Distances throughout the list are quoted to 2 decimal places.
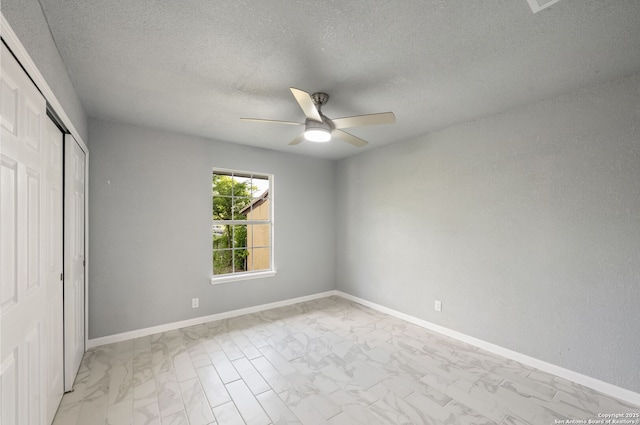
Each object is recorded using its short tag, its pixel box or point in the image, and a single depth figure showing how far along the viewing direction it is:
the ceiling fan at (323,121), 2.16
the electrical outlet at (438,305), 3.41
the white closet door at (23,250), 1.11
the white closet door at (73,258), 2.16
